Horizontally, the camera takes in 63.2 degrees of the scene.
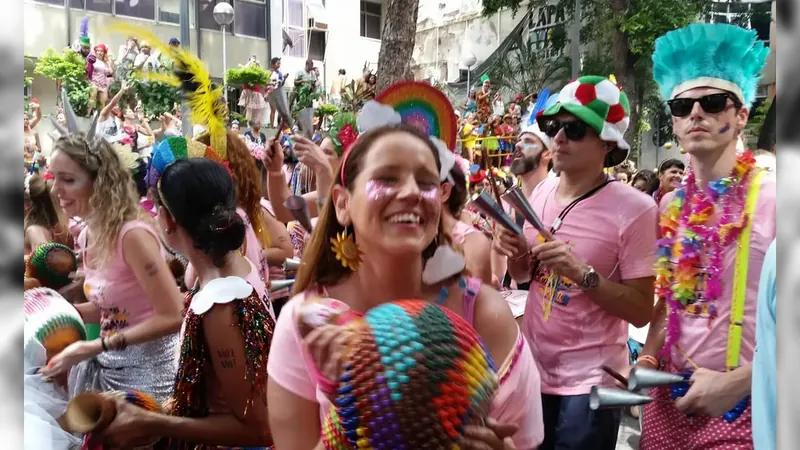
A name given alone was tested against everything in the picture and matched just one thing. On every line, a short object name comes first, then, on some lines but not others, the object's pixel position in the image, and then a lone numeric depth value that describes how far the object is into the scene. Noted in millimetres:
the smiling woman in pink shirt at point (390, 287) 1298
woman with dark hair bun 1754
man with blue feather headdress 1867
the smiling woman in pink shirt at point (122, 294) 2379
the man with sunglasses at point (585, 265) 2270
